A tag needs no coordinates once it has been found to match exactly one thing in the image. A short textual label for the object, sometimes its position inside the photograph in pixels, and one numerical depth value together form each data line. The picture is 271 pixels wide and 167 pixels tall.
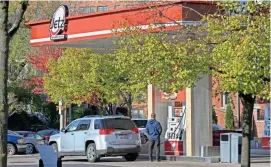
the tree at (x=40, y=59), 46.19
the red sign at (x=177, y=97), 28.09
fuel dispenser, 27.61
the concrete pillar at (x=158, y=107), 29.17
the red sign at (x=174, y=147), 27.56
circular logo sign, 28.26
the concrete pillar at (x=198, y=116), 26.78
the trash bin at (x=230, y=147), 24.81
